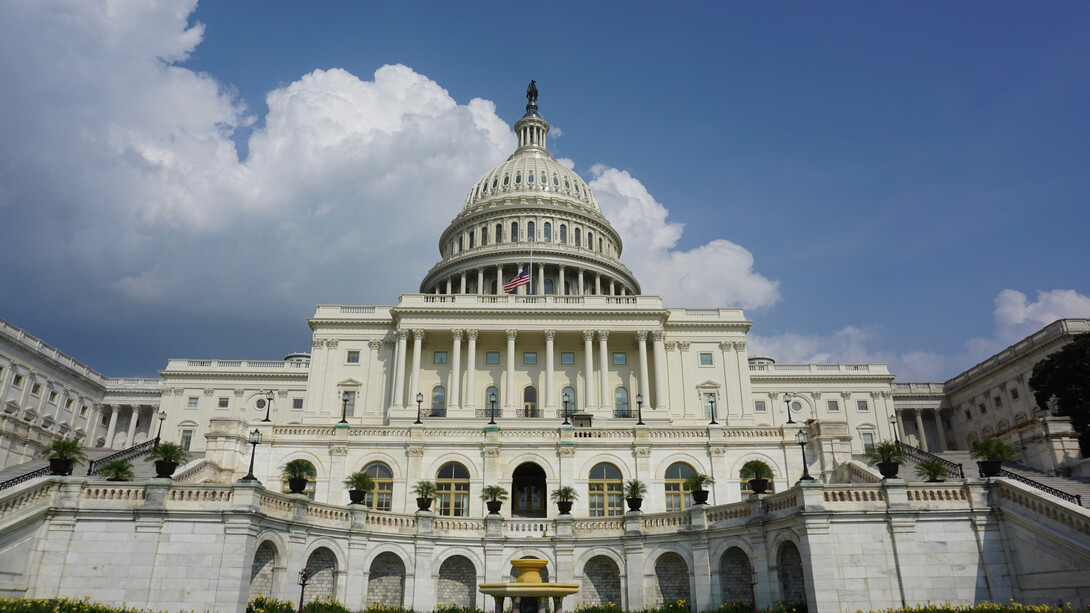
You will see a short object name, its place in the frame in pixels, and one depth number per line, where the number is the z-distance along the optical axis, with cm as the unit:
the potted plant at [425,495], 3319
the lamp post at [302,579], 2539
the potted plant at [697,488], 3222
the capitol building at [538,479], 2514
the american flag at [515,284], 7875
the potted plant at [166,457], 2711
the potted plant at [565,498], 3416
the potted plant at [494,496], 3400
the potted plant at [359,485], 3250
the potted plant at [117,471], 2975
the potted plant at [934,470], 2980
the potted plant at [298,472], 3094
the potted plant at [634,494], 3362
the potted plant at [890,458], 2791
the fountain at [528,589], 2330
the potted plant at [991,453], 2705
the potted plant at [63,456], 2764
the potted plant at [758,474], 3031
